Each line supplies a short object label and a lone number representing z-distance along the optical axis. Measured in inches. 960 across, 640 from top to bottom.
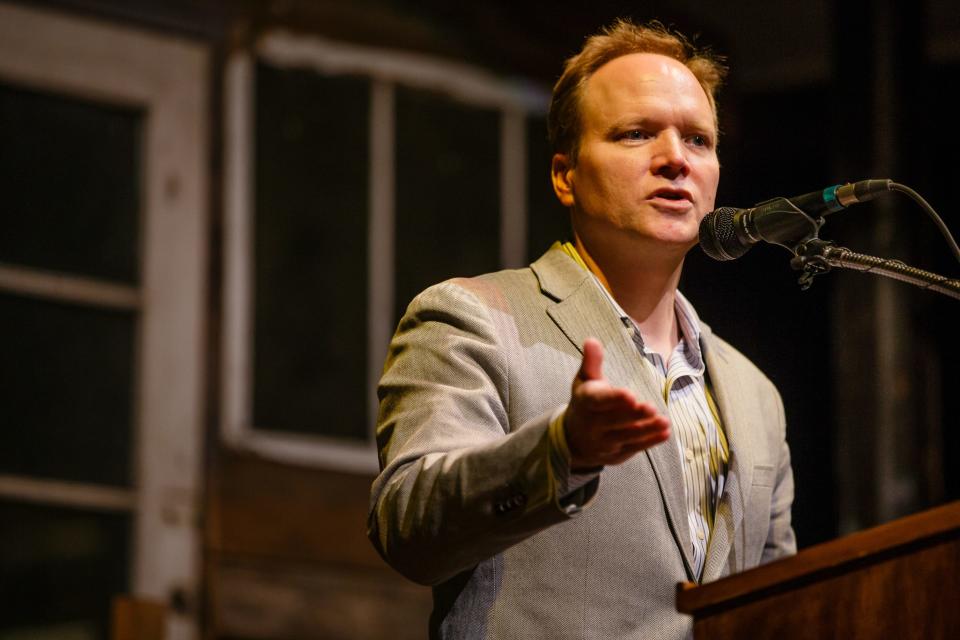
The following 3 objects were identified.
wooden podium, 168.4
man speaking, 170.7
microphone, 177.0
